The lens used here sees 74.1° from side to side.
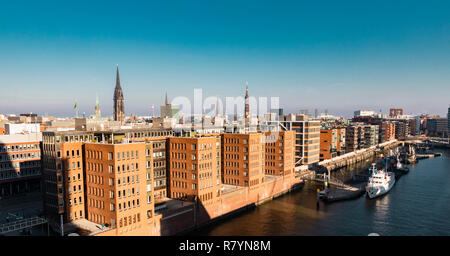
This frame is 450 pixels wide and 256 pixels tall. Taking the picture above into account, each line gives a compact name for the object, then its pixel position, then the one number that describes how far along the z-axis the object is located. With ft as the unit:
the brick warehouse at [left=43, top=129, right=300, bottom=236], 192.85
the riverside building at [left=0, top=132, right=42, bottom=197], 294.05
